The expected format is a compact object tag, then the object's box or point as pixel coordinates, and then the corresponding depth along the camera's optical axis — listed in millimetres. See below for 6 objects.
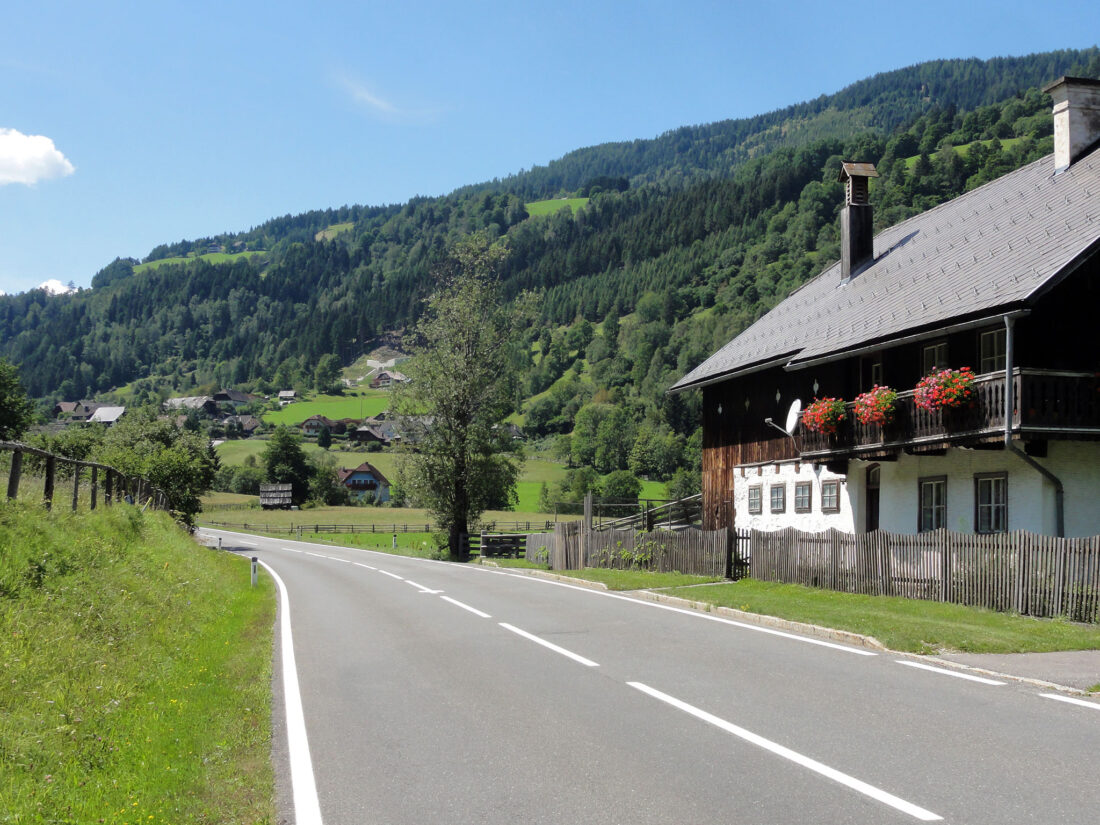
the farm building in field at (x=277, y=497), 107500
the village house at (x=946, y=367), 18344
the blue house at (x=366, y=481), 135125
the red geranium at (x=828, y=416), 23297
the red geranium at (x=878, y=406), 21250
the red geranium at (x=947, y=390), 18953
